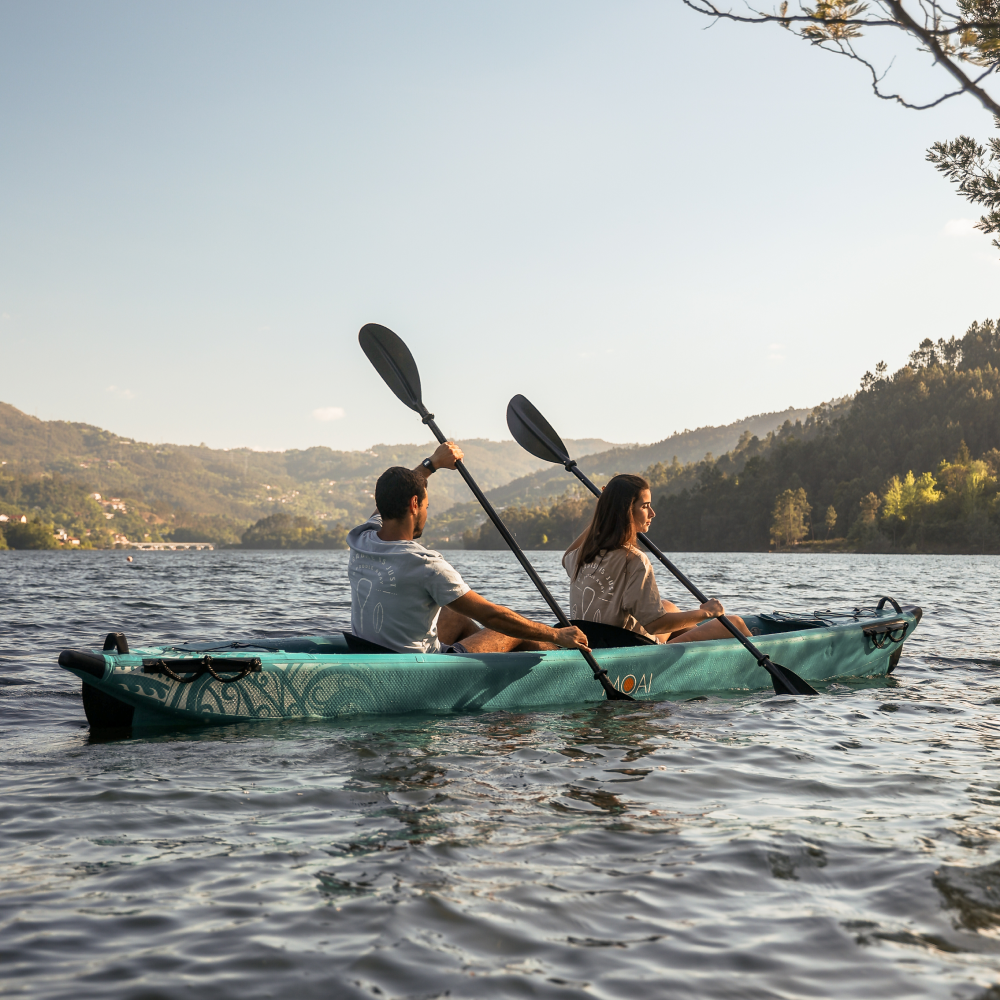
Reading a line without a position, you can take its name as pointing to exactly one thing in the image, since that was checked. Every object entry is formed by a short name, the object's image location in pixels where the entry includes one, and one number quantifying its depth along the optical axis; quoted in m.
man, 5.34
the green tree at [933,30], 4.20
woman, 6.24
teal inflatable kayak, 5.31
